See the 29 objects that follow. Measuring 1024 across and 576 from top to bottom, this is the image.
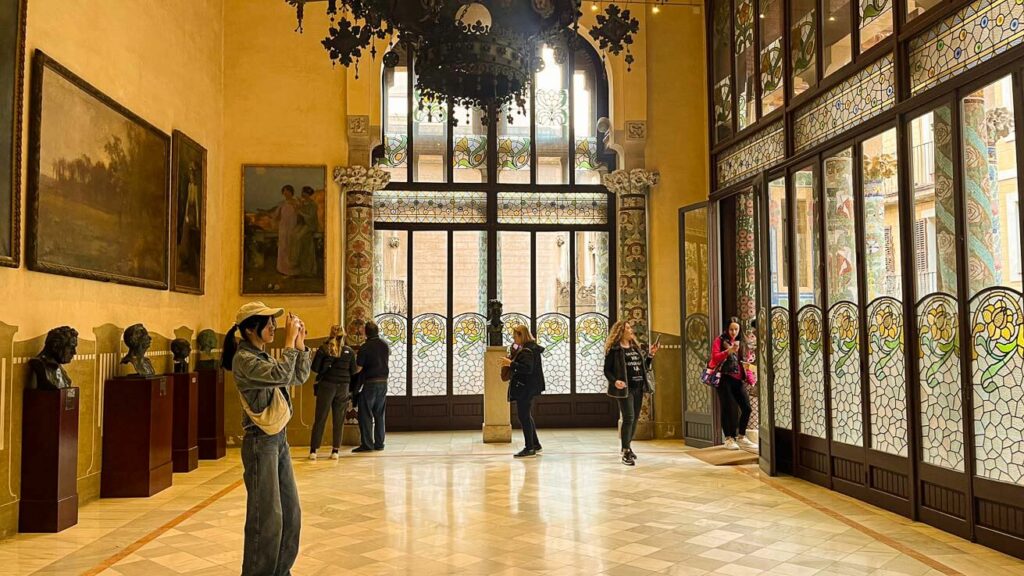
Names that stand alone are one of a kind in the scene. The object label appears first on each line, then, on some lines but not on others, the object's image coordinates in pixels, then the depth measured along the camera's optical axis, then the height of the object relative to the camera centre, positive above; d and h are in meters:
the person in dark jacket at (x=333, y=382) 9.25 -0.61
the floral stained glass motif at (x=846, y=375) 6.98 -0.45
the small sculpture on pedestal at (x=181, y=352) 8.56 -0.24
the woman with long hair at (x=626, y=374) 8.52 -0.50
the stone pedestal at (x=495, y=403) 10.35 -0.97
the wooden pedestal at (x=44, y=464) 6.01 -0.98
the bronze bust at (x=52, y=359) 6.11 -0.21
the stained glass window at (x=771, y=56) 8.49 +2.84
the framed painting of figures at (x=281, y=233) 10.66 +1.26
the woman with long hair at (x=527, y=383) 9.22 -0.64
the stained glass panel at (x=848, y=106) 6.64 +1.93
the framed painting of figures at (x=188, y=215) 9.01 +1.32
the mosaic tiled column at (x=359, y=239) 10.77 +1.19
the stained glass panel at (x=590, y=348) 11.53 -0.32
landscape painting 6.29 +1.28
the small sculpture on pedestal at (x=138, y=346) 7.44 -0.14
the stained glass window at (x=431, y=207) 11.40 +1.70
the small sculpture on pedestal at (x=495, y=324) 10.54 +0.04
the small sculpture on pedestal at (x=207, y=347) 9.59 -0.20
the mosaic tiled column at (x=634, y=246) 11.12 +1.10
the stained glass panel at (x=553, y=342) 11.52 -0.22
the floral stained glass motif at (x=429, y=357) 11.34 -0.41
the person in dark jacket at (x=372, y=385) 9.70 -0.68
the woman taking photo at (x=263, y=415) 3.96 -0.42
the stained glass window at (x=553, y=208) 11.60 +1.69
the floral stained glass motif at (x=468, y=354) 11.38 -0.37
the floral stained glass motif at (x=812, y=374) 7.58 -0.47
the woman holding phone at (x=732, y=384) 9.37 -0.69
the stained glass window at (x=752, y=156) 8.55 +1.90
